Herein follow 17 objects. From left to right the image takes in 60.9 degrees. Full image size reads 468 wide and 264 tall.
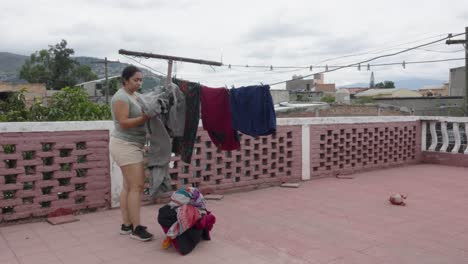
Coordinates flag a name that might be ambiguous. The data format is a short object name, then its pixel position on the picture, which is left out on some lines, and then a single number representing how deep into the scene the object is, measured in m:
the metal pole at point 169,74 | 3.89
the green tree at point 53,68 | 46.69
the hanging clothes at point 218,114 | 4.23
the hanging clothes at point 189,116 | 4.12
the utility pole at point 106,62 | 28.30
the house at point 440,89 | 56.92
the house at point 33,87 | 33.97
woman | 3.69
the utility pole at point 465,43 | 15.23
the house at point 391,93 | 50.91
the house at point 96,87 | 44.70
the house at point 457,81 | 35.28
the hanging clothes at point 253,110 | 4.19
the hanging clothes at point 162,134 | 3.81
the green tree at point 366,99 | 41.89
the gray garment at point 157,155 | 3.88
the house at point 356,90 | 68.57
